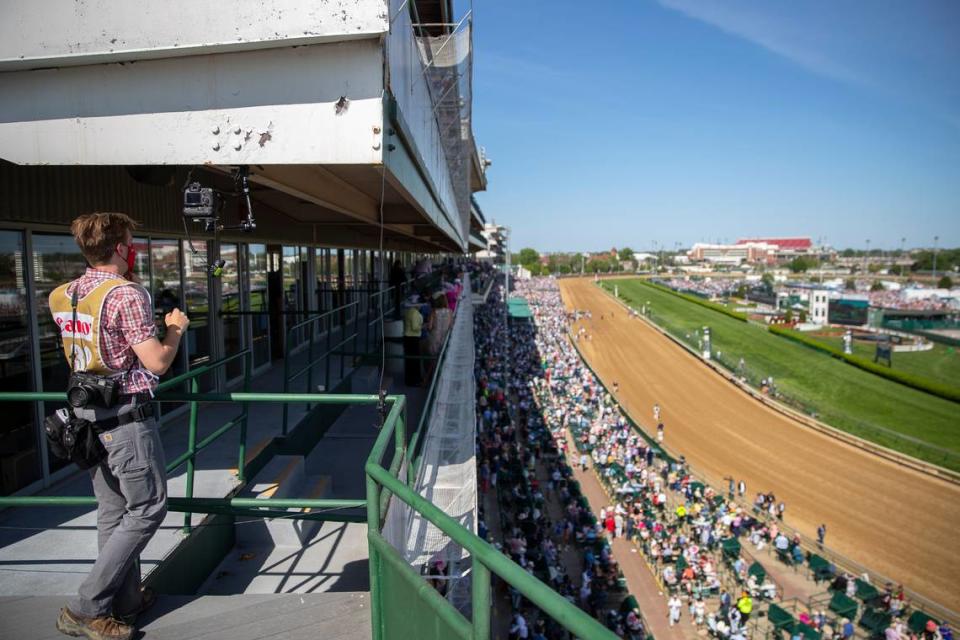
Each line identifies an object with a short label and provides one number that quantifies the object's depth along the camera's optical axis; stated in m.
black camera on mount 3.32
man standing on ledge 2.35
